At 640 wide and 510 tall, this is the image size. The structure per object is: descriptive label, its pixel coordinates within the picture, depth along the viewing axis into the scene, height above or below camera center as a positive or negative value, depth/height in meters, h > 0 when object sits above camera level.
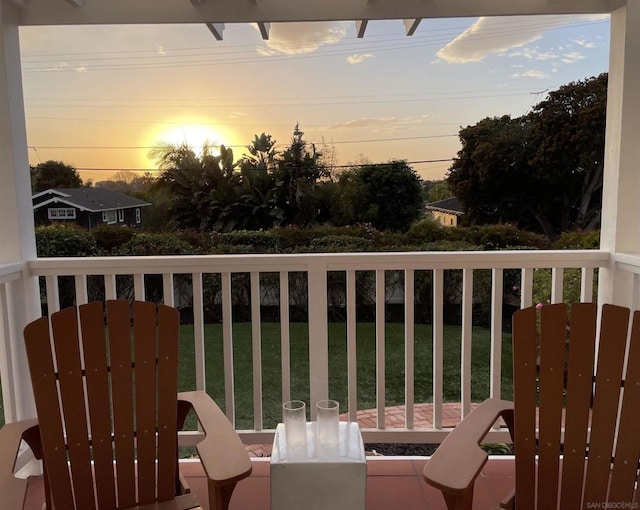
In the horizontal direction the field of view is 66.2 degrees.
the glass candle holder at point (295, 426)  1.79 -0.84
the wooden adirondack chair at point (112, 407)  1.67 -0.73
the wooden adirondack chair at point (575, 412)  1.62 -0.74
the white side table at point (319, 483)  1.66 -0.97
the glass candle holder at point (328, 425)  1.78 -0.83
